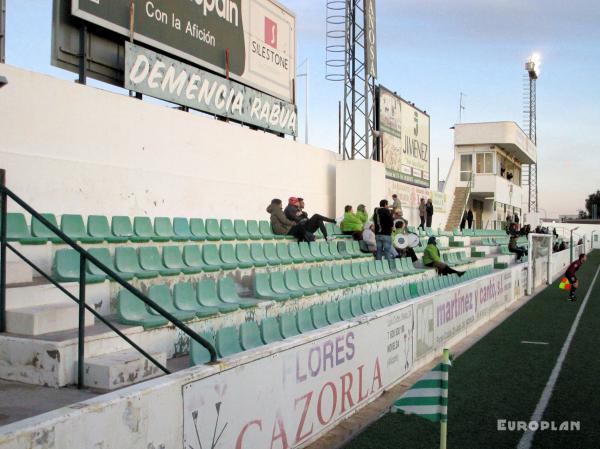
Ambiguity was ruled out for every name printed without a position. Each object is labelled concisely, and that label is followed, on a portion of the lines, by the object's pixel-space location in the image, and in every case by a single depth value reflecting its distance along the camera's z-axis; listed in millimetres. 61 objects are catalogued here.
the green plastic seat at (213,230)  9445
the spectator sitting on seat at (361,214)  13836
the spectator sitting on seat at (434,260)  13945
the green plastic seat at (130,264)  6367
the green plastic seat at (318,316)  5734
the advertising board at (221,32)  10328
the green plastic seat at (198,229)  9170
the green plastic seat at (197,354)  4074
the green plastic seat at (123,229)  7676
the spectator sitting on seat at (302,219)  11742
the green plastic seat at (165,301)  5500
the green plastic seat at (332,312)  6051
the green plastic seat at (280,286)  7773
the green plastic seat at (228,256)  8273
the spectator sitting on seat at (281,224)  11641
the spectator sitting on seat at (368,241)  13070
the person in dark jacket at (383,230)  12281
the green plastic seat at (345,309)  6348
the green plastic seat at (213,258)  7922
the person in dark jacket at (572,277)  14555
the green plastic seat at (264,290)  7416
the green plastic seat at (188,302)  5840
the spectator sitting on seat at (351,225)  13680
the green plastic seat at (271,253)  9281
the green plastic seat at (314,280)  8562
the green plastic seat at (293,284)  8082
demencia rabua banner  10531
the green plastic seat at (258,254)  8935
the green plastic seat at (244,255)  8547
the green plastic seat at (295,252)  10133
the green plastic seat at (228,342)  4383
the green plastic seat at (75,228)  6855
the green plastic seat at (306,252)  10545
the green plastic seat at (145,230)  8016
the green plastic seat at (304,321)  5477
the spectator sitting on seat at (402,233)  14555
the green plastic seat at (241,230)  10233
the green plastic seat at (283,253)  9688
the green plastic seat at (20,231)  6008
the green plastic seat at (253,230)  10586
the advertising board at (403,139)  19203
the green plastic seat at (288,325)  5215
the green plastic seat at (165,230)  8383
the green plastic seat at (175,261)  7145
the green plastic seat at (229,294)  6648
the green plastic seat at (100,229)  7284
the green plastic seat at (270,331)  4953
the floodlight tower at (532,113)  49750
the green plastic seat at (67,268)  5598
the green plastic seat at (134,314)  5097
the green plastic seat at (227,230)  9867
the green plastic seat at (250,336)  4699
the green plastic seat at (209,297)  6242
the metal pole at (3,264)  4402
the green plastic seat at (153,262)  6766
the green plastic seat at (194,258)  7484
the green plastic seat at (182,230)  8812
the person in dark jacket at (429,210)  22000
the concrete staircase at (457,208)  30312
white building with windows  33656
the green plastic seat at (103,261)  5958
